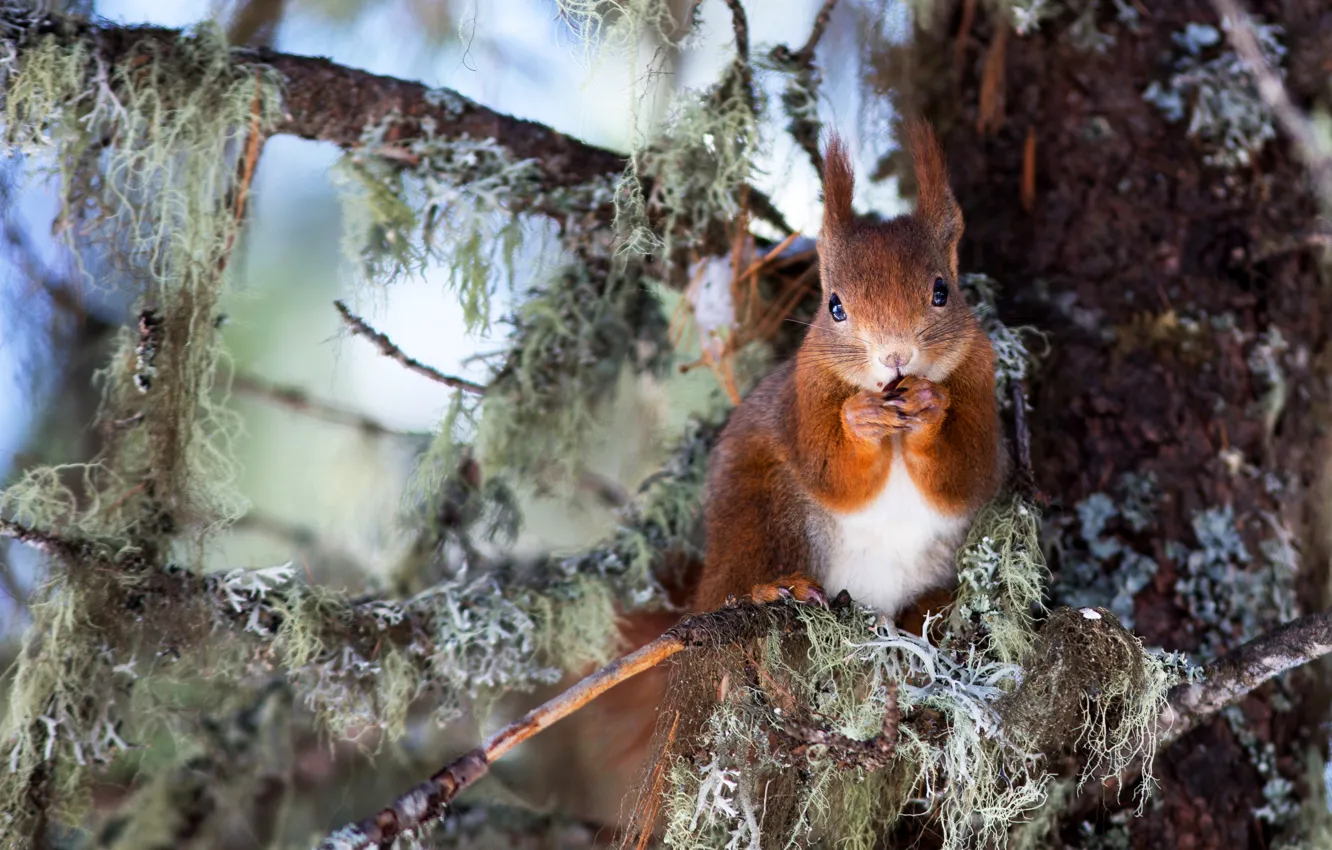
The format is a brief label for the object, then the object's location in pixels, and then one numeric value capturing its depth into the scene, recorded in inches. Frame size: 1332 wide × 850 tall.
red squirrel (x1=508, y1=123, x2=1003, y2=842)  153.9
